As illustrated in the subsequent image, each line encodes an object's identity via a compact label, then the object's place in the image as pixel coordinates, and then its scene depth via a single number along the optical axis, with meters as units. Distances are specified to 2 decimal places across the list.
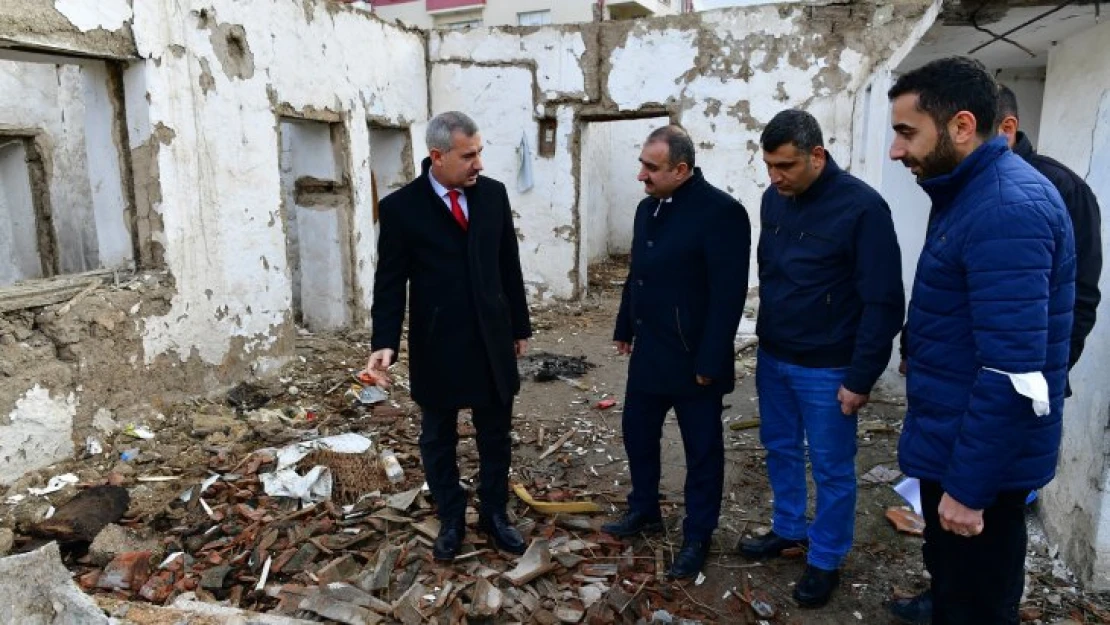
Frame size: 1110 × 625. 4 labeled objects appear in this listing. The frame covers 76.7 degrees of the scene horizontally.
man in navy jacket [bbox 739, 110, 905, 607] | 2.90
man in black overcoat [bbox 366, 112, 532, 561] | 3.43
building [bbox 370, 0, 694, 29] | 25.97
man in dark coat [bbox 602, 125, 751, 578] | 3.28
